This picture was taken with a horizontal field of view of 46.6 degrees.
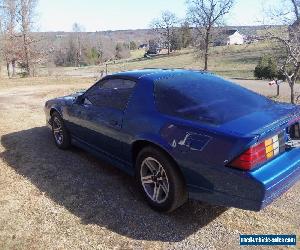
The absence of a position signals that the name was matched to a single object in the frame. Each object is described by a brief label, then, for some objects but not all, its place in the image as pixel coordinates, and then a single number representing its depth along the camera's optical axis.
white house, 84.88
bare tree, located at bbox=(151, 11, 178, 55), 73.41
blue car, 3.12
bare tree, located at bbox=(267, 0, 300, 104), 10.10
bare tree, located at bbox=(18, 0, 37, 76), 33.81
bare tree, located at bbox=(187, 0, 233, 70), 31.65
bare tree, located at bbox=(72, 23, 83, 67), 87.19
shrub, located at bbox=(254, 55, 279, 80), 21.84
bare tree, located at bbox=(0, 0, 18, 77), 34.03
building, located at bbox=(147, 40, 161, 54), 81.50
